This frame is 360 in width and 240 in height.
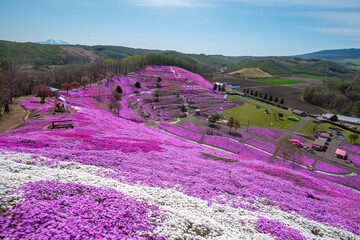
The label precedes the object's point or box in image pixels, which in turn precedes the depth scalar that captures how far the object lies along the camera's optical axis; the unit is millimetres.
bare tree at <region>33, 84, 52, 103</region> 50812
